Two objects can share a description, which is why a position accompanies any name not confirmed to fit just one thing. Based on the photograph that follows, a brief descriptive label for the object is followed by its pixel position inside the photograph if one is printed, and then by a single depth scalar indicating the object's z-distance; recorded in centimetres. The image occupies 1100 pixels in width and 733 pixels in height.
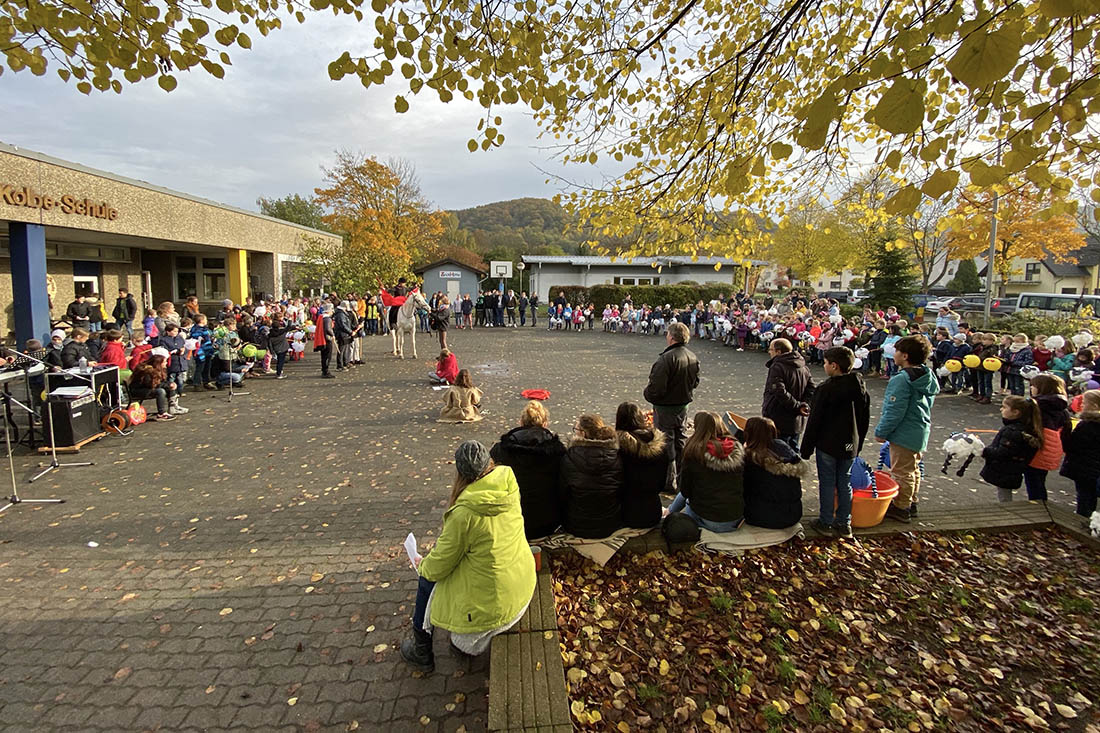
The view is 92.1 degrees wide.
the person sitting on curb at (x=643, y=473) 409
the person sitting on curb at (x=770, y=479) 414
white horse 1541
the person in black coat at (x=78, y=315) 1527
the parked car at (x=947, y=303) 3658
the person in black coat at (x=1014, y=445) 504
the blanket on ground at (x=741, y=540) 414
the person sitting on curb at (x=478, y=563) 295
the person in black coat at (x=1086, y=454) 480
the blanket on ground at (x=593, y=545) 402
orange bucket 452
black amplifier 712
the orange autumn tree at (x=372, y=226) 2806
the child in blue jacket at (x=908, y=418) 474
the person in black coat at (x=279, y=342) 1289
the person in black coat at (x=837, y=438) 436
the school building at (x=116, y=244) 1270
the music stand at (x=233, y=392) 1108
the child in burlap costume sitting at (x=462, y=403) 913
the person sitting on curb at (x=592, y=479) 397
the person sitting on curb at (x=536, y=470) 397
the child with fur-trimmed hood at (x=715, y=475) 409
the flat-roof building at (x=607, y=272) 3934
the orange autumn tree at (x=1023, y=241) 2696
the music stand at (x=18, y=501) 557
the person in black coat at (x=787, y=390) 599
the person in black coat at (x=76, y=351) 761
